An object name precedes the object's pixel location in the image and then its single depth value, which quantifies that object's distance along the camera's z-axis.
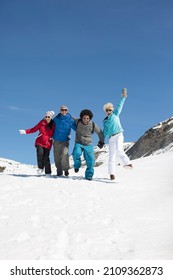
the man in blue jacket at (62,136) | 9.40
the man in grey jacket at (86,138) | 9.20
